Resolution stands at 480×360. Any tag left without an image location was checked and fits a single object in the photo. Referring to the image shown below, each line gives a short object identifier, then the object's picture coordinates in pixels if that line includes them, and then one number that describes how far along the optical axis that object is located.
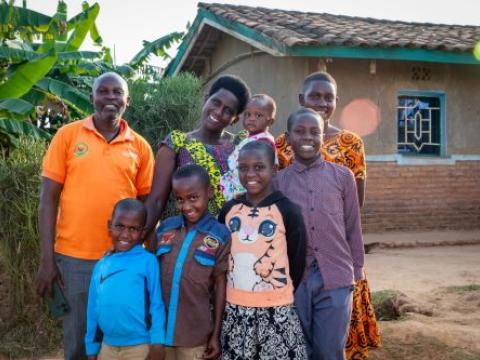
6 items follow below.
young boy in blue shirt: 2.56
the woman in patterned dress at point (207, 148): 2.89
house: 9.28
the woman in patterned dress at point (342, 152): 3.07
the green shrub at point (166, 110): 7.70
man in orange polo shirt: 2.80
